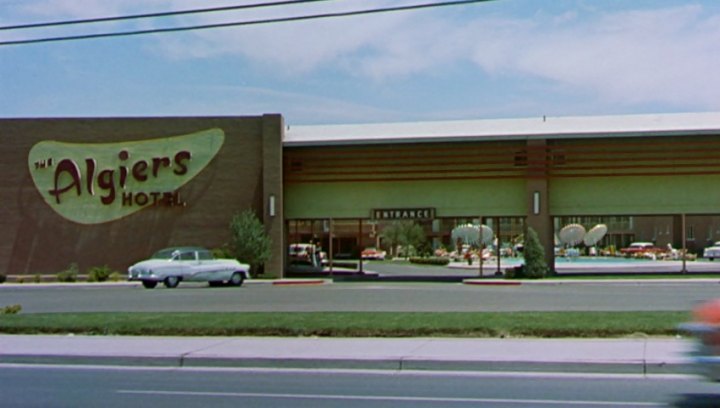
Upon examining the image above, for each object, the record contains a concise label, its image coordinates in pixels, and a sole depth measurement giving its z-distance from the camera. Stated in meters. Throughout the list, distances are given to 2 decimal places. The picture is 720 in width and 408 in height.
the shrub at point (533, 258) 40.62
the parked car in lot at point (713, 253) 73.75
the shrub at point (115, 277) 43.66
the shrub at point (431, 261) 69.25
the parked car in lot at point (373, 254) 87.46
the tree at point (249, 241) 42.28
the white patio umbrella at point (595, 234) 79.81
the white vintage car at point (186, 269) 37.78
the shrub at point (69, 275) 43.69
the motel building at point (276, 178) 42.19
